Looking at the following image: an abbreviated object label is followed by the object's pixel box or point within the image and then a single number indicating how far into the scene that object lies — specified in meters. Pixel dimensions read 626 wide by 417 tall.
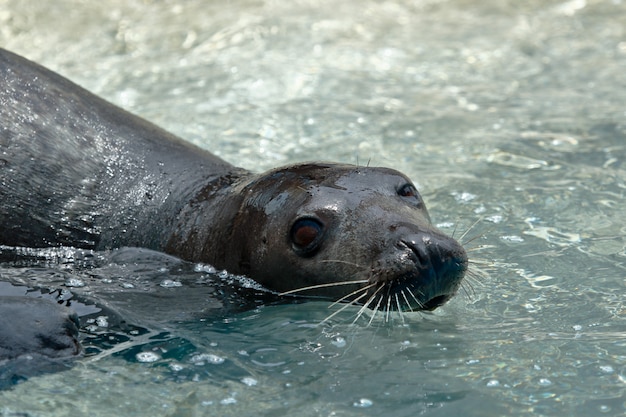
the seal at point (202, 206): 9.84
